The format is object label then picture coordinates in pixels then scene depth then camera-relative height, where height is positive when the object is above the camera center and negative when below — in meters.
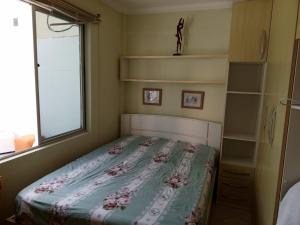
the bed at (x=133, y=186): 1.47 -0.88
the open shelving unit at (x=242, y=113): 2.83 -0.39
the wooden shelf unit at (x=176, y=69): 3.00 +0.20
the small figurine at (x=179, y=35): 3.03 +0.66
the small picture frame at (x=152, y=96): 3.38 -0.22
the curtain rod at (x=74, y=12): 1.92 +0.68
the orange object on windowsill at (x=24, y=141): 2.14 -0.61
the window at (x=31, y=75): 2.00 +0.03
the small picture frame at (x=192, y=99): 3.15 -0.24
